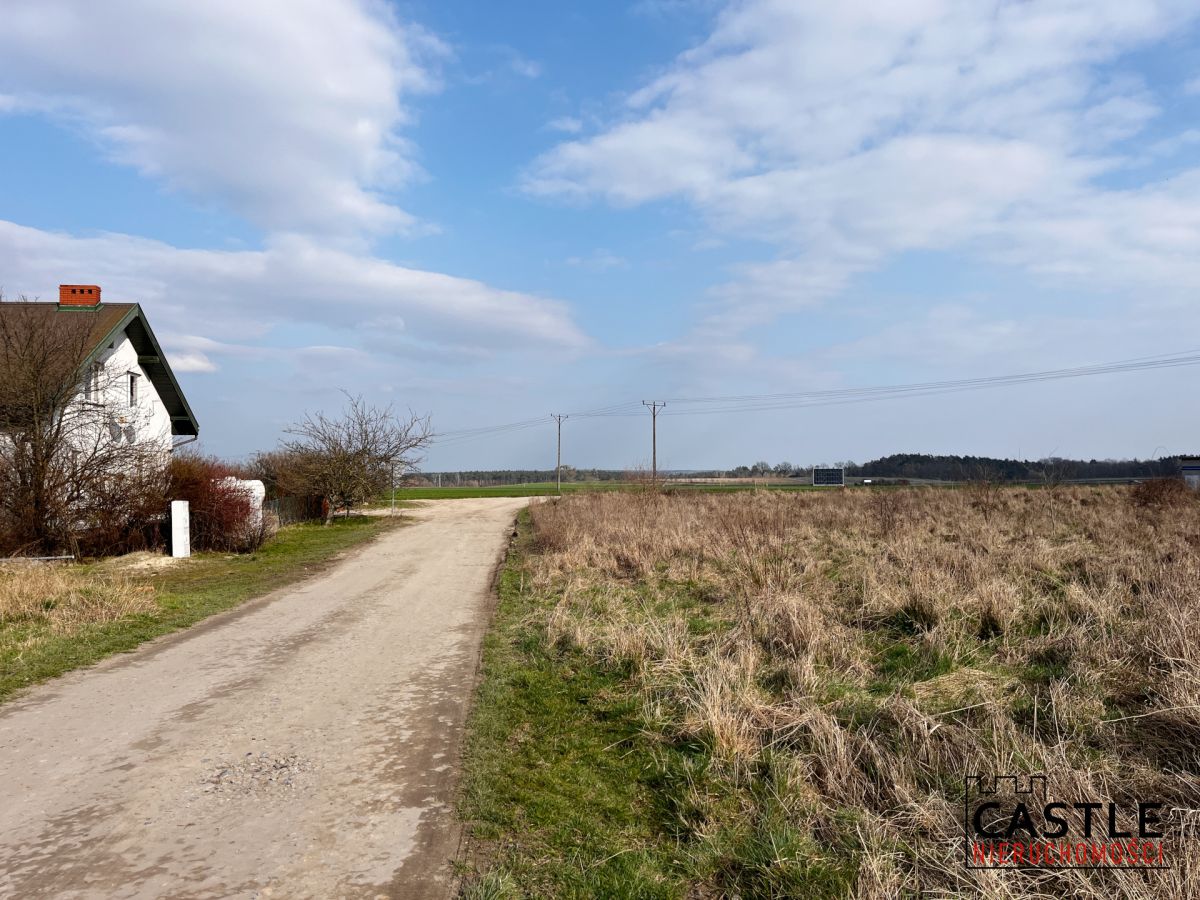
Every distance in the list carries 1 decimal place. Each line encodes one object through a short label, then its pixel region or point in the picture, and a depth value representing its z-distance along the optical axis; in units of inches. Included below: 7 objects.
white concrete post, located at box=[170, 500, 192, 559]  729.6
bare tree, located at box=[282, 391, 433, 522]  1289.4
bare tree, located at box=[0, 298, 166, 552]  652.7
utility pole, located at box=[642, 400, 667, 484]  2358.8
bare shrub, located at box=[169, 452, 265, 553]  776.6
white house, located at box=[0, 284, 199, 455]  791.7
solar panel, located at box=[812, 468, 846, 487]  3585.1
